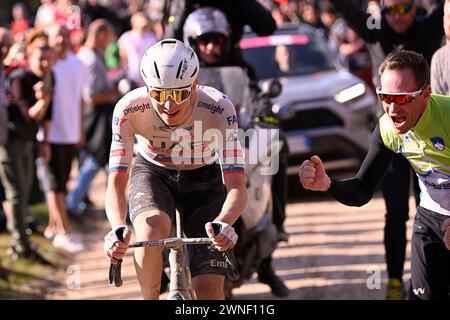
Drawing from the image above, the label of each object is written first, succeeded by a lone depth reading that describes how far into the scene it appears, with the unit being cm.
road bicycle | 1026
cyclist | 1141
